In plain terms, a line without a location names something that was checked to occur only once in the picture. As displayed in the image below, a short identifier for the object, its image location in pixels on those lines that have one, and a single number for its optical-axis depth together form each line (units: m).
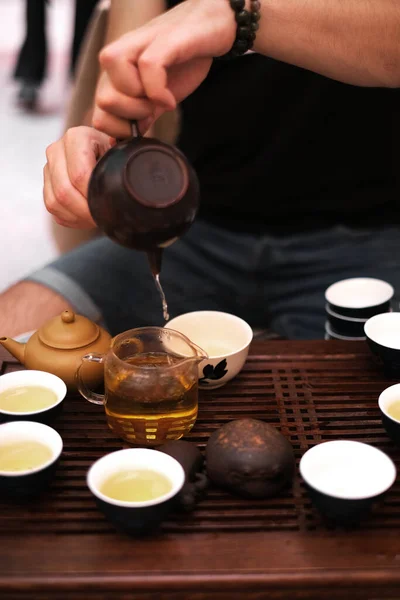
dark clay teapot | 1.12
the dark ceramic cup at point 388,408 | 1.24
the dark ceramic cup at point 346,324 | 1.74
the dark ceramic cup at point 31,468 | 1.12
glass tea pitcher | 1.26
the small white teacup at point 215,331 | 1.57
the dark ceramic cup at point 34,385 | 1.28
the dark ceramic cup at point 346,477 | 1.07
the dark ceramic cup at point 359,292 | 1.84
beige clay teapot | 1.43
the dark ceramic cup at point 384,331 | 1.51
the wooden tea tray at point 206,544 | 1.00
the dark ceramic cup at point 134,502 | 1.04
